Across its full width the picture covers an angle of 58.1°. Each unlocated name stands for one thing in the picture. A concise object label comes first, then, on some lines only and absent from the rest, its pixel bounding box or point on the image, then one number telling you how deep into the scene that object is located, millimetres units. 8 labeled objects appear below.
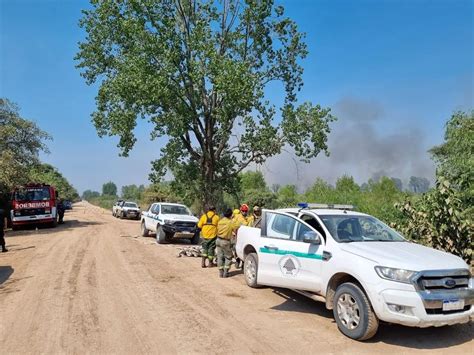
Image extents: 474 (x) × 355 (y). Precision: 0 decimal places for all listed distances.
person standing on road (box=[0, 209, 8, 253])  14480
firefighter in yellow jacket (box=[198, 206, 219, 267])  11500
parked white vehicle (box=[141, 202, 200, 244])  17141
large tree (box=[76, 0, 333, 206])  20562
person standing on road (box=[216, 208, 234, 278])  10492
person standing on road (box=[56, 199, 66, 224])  29141
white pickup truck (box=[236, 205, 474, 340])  5496
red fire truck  24438
